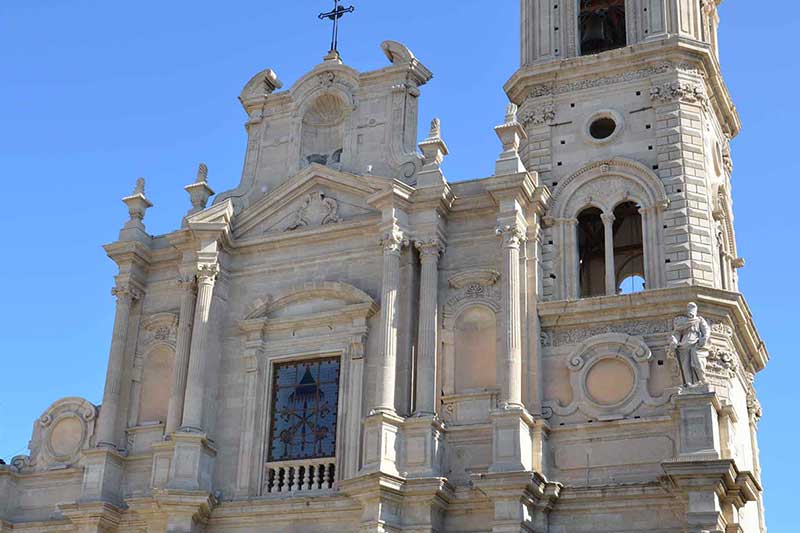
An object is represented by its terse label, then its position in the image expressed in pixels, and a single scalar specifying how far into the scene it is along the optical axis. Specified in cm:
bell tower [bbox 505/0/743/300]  2556
